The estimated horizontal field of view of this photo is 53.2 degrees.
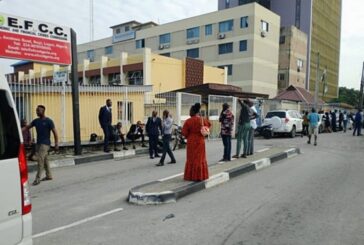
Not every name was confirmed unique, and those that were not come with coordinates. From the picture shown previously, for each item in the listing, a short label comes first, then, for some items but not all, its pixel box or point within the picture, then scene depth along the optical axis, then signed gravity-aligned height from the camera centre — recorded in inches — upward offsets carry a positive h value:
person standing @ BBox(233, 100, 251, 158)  442.6 -21.7
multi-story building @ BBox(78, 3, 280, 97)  2018.9 +377.3
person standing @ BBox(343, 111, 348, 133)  1175.9 -50.5
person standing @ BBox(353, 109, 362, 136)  963.3 -45.6
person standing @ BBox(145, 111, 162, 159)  493.7 -34.4
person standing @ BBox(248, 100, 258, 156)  447.8 -23.2
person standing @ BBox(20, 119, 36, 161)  438.9 -47.5
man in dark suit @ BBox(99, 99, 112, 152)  512.7 -20.6
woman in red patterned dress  306.7 -36.3
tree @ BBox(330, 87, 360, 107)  3702.8 +95.0
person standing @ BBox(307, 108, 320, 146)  672.5 -32.2
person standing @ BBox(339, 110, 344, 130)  1202.0 -46.9
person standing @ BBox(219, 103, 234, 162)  417.4 -25.1
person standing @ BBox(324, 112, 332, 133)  1127.0 -59.7
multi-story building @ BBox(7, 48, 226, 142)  487.8 +2.8
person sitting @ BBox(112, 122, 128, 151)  559.2 -48.5
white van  119.4 -26.3
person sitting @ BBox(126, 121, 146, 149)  596.4 -47.0
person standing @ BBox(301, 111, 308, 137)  890.1 -49.5
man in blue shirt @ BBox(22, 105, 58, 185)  338.3 -30.9
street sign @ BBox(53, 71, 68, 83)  515.5 +37.7
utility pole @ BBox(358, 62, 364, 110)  1506.2 +83.6
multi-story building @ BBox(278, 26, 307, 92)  2413.9 +322.2
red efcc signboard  439.5 +79.7
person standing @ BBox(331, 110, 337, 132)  1158.1 -51.8
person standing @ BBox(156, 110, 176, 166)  441.5 -37.1
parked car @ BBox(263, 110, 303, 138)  860.6 -40.3
